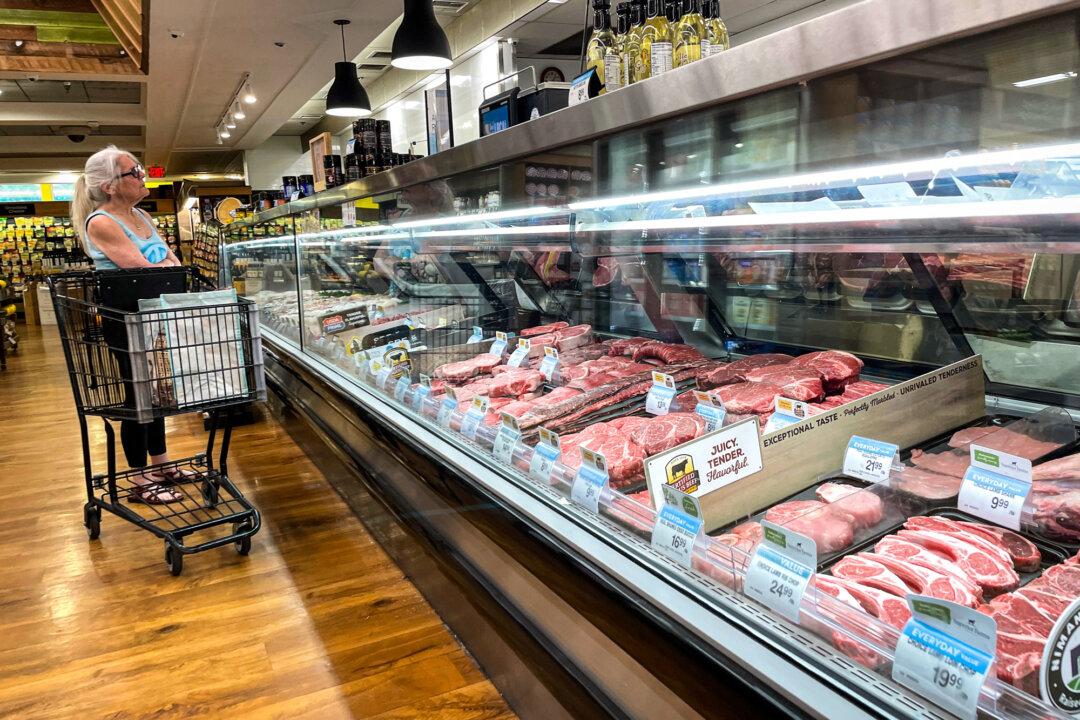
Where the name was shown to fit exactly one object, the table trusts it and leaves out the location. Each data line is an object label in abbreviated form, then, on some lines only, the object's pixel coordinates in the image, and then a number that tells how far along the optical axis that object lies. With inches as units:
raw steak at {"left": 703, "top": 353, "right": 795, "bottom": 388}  88.3
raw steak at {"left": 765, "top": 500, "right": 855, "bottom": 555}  52.2
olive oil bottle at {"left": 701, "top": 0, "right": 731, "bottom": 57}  65.2
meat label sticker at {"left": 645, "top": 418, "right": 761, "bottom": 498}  56.1
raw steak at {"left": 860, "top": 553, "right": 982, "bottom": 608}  46.1
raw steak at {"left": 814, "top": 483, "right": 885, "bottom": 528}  54.4
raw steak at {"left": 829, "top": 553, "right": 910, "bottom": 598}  47.2
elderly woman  133.9
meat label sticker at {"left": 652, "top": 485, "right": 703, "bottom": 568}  53.2
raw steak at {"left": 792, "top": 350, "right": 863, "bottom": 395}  80.0
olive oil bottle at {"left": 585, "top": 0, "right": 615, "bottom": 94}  77.1
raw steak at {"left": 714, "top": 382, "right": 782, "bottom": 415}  75.8
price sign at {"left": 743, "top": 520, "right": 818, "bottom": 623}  45.1
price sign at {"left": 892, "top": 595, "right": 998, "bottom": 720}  35.1
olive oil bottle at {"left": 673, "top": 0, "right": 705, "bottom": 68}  66.7
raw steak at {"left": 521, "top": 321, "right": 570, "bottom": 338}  124.3
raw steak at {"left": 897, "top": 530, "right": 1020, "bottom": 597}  47.3
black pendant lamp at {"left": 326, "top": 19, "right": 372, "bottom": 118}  275.9
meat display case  40.8
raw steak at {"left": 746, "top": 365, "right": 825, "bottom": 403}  76.9
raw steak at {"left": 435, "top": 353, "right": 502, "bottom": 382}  111.6
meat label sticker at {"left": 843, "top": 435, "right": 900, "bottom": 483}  60.7
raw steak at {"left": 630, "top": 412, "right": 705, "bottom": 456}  73.2
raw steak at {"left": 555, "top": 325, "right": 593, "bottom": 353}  116.5
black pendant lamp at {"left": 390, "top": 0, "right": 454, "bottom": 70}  201.8
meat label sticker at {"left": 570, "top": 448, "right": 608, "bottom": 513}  64.5
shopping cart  114.5
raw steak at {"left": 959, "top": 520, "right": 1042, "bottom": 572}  49.4
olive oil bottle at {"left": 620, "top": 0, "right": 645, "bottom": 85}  71.8
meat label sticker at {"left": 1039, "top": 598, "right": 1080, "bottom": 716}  34.9
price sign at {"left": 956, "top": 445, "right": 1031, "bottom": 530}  54.0
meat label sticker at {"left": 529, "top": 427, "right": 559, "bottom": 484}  72.7
